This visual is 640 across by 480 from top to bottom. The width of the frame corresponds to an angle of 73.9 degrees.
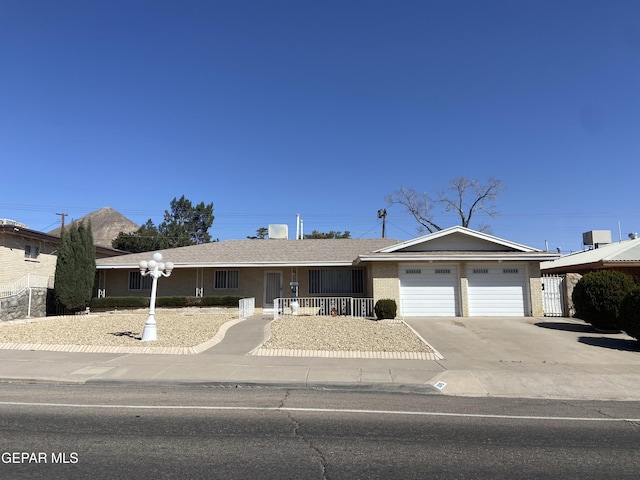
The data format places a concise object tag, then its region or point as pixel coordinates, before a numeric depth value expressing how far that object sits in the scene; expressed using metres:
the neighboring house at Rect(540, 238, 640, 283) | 20.80
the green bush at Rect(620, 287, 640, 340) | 12.28
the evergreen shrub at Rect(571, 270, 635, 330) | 14.86
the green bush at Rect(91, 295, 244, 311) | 21.98
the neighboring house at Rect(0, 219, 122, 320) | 20.53
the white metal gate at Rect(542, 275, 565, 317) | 19.53
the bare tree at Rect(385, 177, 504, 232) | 41.50
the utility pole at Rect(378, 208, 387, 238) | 43.09
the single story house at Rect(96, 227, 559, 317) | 19.14
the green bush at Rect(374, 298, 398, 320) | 17.50
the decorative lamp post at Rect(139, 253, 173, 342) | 13.00
